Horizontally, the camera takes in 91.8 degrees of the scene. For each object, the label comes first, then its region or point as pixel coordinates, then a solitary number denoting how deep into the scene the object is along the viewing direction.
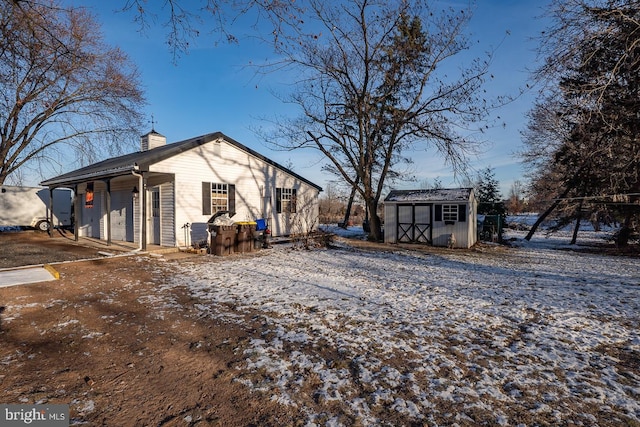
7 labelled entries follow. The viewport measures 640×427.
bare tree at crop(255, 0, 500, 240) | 15.20
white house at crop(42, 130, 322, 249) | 11.88
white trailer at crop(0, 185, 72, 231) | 18.89
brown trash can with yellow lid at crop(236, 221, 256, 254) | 11.80
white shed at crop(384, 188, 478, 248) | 14.72
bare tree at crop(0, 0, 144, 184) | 14.15
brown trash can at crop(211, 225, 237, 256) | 11.19
